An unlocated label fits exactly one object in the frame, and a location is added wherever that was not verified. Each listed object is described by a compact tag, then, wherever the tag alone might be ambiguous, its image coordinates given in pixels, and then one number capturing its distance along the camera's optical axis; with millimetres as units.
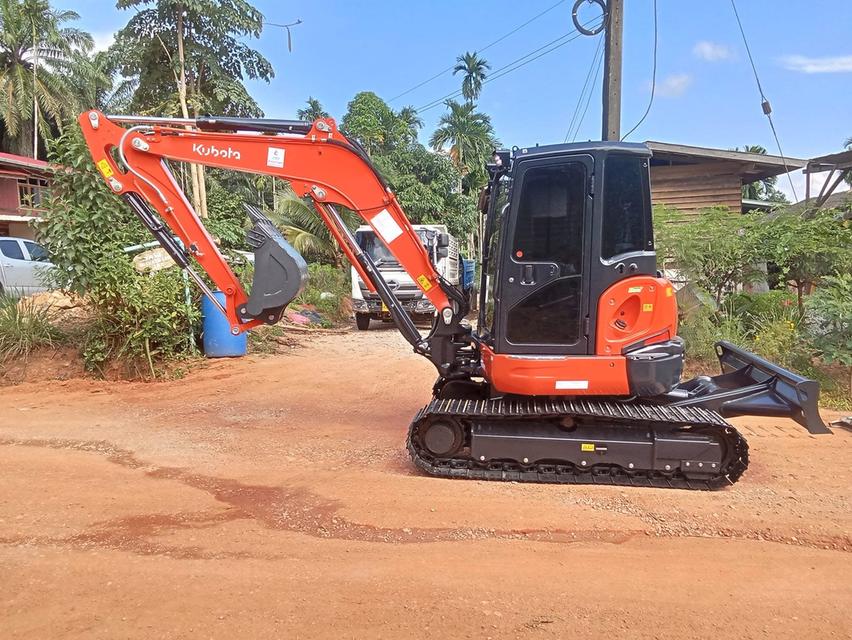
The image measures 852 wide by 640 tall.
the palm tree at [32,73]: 25188
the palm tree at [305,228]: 17375
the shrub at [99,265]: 7891
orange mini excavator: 4270
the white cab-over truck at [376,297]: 12367
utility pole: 7969
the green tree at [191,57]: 14016
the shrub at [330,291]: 15586
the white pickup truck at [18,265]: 11922
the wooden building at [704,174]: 12656
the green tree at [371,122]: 22062
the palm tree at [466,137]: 27656
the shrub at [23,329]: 8156
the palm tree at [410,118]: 25903
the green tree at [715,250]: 8781
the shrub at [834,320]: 6840
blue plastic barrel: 8969
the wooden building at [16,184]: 20234
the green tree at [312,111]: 28450
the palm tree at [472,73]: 33188
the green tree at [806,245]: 8336
